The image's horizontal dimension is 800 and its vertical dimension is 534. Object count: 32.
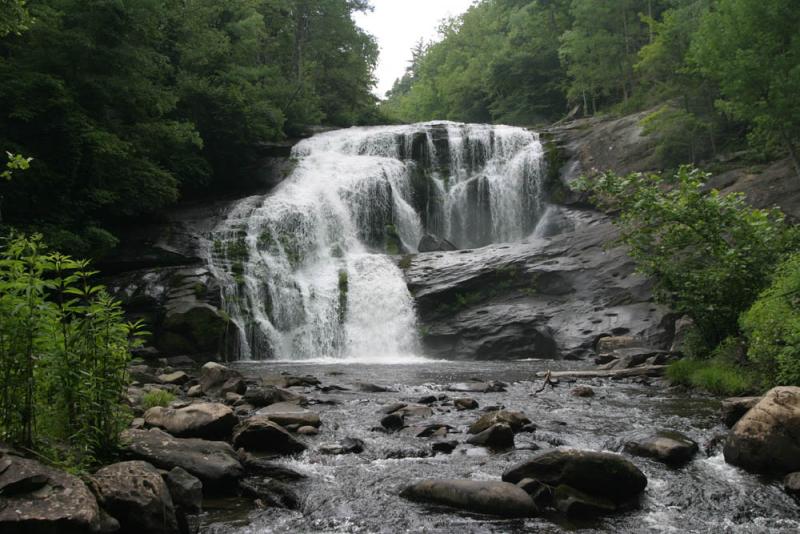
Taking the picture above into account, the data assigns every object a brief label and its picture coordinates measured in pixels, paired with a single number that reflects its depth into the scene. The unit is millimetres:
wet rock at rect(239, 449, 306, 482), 6438
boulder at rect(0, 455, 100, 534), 3703
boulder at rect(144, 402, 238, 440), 7285
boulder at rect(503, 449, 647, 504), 5785
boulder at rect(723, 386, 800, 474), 6449
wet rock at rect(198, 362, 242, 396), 11492
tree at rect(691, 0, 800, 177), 18438
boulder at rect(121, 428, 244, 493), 5633
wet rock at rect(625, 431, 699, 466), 6926
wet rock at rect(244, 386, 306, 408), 10141
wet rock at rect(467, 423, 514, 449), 7598
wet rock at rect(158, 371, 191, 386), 12766
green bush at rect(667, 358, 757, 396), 10773
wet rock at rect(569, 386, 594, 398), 11438
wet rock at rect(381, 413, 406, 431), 8688
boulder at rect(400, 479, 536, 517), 5453
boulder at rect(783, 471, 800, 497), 5934
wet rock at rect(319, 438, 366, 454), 7418
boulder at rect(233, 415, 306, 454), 7305
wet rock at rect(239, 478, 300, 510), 5707
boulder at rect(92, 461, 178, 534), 4387
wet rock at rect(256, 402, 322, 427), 8555
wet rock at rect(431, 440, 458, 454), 7418
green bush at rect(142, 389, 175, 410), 9133
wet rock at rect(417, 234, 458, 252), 26938
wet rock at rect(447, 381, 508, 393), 12453
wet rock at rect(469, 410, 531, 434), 8250
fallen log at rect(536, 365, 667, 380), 13781
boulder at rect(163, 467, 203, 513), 5254
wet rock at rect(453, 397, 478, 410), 10102
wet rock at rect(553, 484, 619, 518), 5445
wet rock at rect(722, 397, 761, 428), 8420
